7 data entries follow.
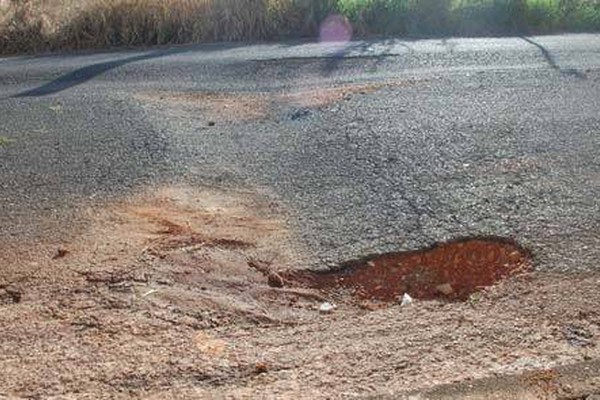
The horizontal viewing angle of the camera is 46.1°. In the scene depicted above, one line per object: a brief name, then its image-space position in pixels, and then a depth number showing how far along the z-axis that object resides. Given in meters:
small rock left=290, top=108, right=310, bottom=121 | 7.78
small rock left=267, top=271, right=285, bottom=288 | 4.65
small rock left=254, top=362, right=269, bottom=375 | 3.74
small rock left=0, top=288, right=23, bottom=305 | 4.35
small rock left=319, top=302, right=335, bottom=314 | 4.41
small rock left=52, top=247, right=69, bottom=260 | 4.84
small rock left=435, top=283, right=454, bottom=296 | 4.55
